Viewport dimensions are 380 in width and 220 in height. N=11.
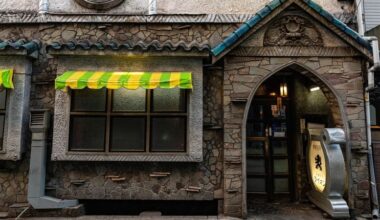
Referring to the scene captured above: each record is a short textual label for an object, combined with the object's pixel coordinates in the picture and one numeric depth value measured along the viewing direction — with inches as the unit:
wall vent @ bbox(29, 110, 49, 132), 274.0
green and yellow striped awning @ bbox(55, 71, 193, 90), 253.4
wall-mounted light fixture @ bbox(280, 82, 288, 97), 352.9
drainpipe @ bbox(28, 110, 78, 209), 265.4
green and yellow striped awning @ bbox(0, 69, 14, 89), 263.7
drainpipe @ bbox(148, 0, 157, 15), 310.3
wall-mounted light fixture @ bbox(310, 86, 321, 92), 328.9
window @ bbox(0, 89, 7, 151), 280.5
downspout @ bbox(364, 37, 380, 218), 269.7
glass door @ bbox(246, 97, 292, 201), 350.3
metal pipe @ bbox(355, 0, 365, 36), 295.9
